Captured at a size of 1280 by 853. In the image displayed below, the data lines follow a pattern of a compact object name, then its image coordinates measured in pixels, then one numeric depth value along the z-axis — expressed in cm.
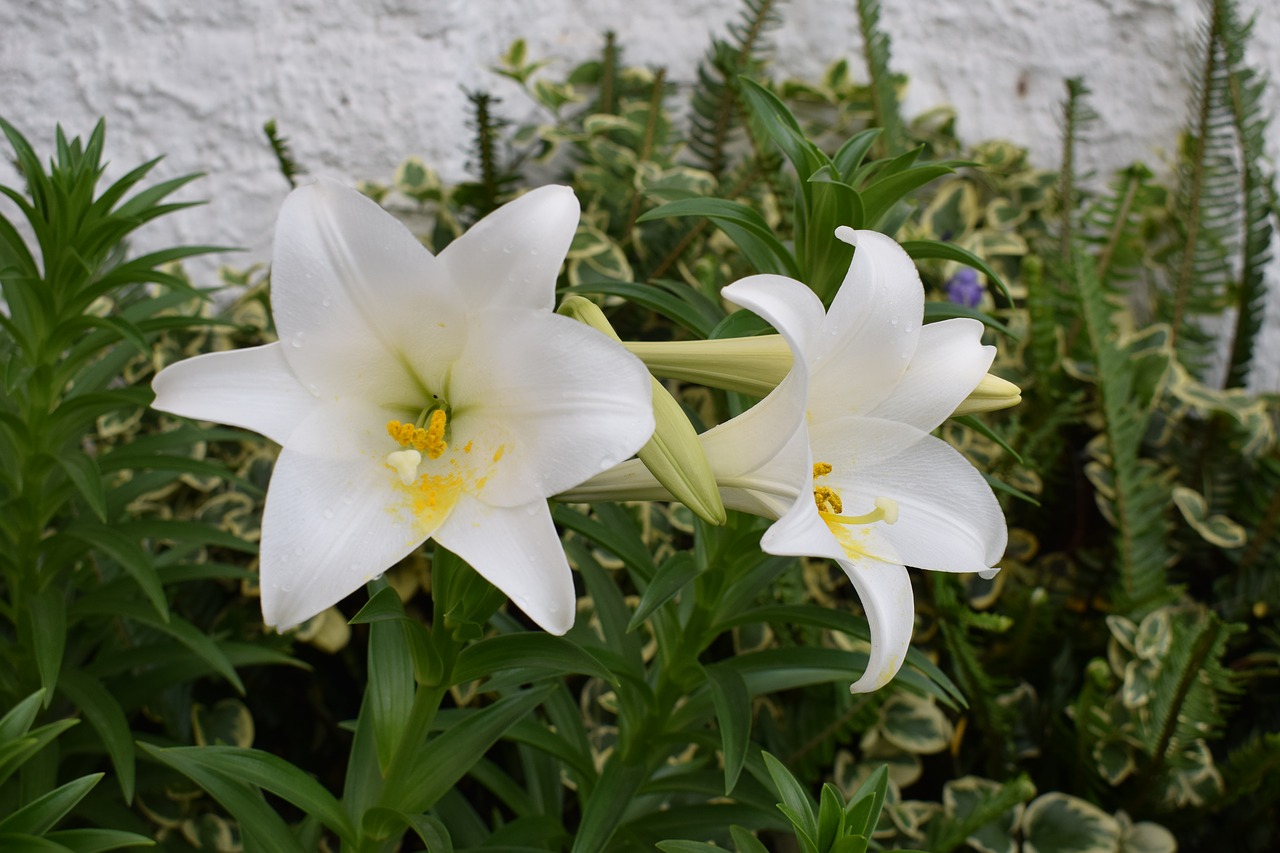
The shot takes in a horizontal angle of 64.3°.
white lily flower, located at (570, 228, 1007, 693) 63
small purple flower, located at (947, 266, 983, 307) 187
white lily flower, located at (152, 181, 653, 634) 60
